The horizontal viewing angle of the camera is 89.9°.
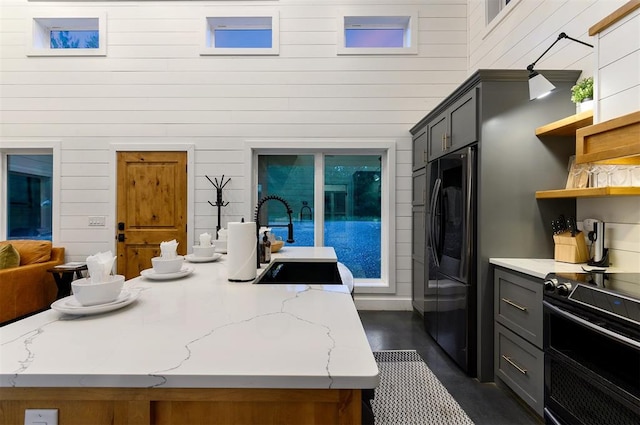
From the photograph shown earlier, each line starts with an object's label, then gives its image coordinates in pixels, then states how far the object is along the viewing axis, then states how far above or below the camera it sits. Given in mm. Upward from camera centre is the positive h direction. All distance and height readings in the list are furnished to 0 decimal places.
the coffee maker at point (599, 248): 2068 -226
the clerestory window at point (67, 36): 4164 +2379
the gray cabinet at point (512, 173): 2400 +301
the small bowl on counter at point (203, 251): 2213 -269
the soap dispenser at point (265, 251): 2150 -261
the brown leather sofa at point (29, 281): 3359 -774
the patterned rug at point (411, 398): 2002 -1283
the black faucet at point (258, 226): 1722 -76
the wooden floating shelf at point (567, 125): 2009 +594
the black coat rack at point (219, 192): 4075 +260
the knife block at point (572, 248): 2154 -240
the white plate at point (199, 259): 2174 -320
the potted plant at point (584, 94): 2094 +799
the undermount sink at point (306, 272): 2379 -443
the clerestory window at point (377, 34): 4133 +2385
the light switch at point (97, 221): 4180 -120
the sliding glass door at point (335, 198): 4348 +198
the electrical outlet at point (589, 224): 2176 -72
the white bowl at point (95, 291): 1066 -270
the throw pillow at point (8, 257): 3518 -506
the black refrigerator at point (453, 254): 2479 -357
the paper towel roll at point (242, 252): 1543 -197
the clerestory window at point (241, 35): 4141 +2370
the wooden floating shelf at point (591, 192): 1844 +134
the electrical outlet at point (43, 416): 724 -464
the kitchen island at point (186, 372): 702 -354
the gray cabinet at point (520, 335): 1928 -804
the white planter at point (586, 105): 2061 +705
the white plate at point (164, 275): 1607 -322
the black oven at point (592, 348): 1304 -635
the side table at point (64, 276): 3764 -768
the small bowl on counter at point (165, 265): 1647 -273
